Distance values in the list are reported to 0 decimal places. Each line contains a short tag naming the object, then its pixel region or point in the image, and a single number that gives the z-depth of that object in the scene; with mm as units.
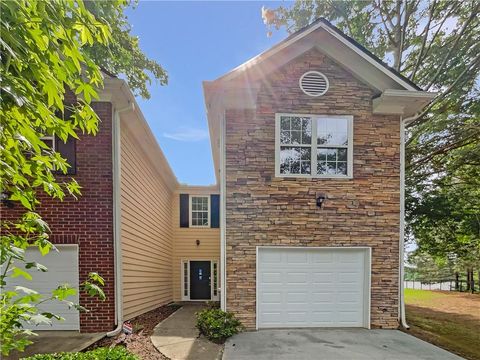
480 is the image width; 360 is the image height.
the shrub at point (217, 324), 6136
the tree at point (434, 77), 10266
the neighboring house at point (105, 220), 6461
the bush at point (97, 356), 3736
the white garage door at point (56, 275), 6488
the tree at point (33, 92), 1762
